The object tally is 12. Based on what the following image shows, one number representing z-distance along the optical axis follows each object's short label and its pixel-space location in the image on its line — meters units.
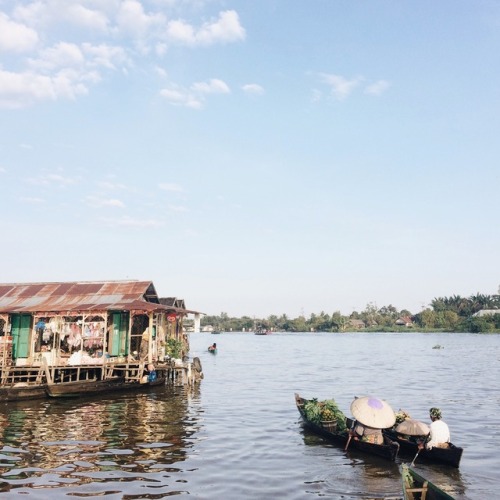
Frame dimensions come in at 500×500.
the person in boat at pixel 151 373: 26.36
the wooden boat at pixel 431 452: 13.85
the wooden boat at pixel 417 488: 10.06
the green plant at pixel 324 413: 17.68
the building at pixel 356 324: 169.93
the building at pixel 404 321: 164.38
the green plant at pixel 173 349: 31.86
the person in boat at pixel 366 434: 15.10
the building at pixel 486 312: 130.65
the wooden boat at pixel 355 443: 14.37
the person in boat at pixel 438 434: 14.12
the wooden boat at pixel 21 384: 23.92
